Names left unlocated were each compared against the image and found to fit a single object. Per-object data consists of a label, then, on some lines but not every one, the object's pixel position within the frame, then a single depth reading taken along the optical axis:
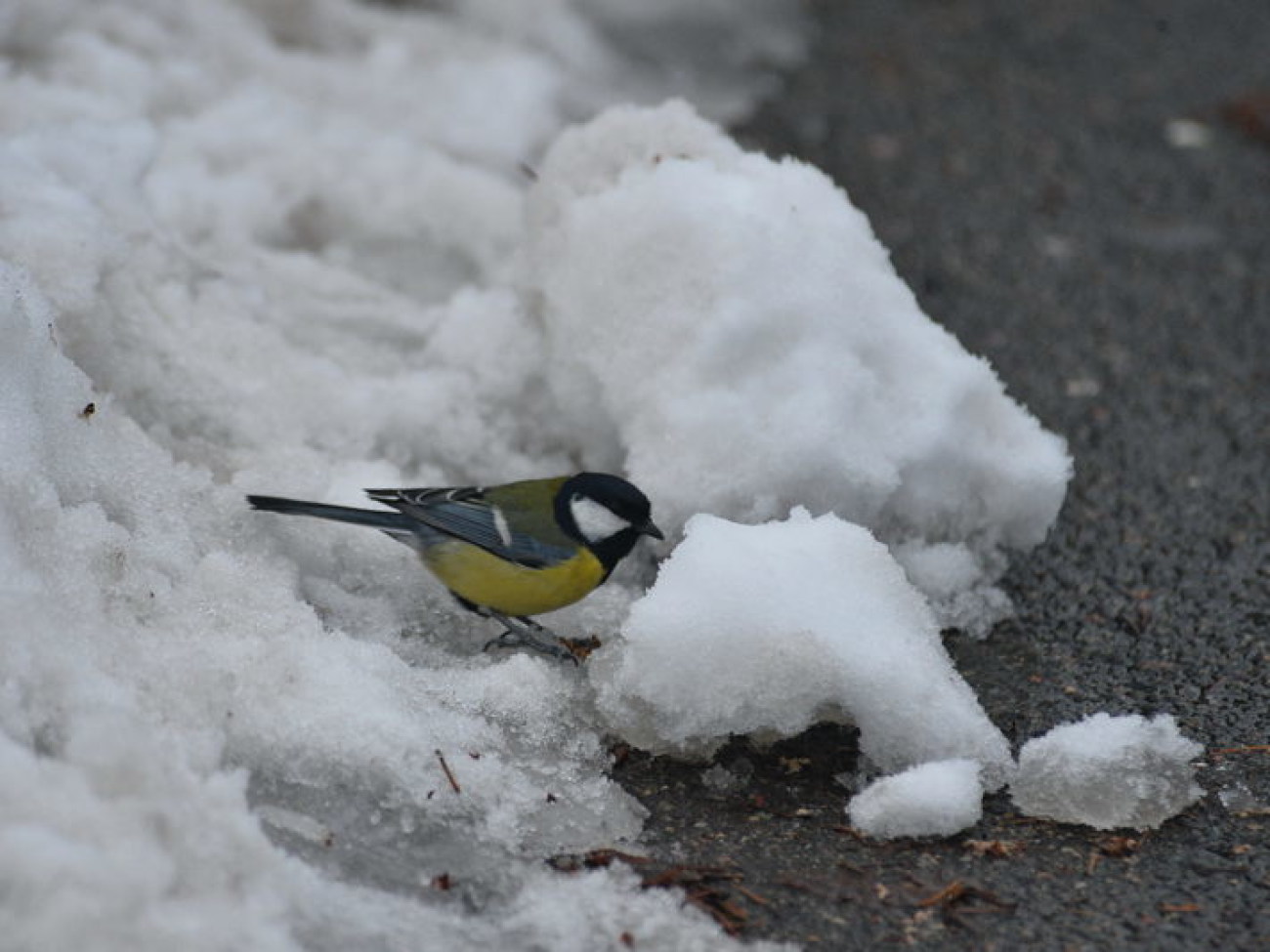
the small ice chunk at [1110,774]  5.66
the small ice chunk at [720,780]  5.92
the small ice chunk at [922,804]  5.50
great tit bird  6.60
